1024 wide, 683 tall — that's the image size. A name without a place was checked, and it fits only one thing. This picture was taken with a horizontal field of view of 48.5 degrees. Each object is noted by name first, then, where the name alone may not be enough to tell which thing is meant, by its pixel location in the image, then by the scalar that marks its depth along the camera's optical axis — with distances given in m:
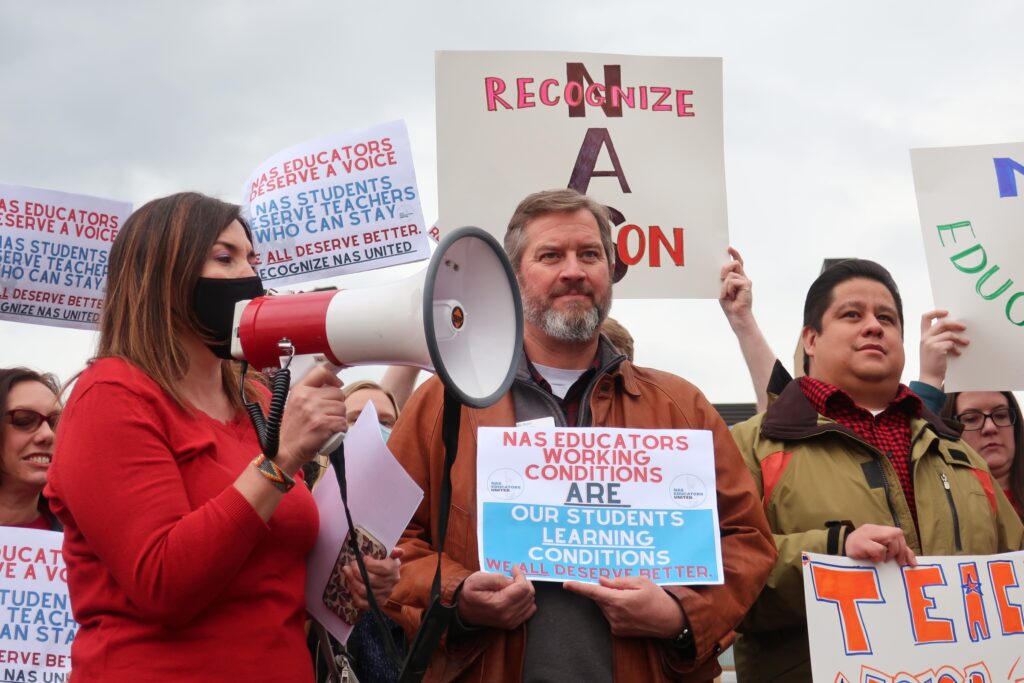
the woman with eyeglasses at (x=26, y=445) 4.29
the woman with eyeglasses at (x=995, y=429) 4.75
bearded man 2.90
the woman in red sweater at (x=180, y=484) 2.28
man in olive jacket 3.44
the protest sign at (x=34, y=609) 3.91
